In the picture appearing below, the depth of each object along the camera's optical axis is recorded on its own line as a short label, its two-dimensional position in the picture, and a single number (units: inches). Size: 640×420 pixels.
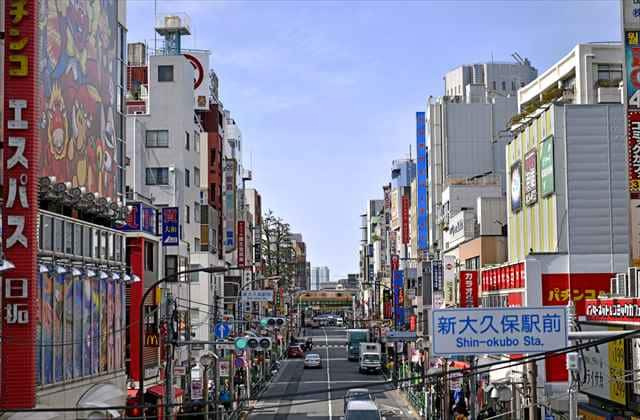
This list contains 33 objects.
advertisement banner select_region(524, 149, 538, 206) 1910.7
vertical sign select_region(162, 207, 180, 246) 2410.2
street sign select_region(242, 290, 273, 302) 2502.5
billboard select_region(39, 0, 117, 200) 1357.0
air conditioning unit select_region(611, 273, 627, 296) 1378.0
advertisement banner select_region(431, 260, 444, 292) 2871.6
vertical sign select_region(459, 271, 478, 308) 2338.8
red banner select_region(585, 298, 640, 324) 1227.9
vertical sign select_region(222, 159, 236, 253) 3661.4
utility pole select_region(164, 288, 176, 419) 1401.3
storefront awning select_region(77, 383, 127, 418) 1396.4
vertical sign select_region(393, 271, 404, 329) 4323.3
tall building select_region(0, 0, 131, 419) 1136.2
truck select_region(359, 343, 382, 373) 3629.4
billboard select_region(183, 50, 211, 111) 3287.4
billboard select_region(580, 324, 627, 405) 1309.1
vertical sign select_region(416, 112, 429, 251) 3809.1
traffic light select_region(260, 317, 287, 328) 2078.9
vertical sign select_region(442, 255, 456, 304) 2691.9
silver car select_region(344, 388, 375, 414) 1950.1
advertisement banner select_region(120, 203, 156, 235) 2105.1
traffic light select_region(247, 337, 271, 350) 1585.3
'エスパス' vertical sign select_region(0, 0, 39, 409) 1115.3
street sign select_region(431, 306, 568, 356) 779.4
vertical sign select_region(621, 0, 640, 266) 1330.0
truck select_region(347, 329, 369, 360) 4478.3
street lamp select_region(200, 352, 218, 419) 1980.6
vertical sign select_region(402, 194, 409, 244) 4483.3
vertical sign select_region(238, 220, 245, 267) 3939.5
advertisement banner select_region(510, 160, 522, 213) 2054.6
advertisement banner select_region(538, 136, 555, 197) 1796.3
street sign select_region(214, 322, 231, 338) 2321.6
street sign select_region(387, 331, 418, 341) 2603.3
